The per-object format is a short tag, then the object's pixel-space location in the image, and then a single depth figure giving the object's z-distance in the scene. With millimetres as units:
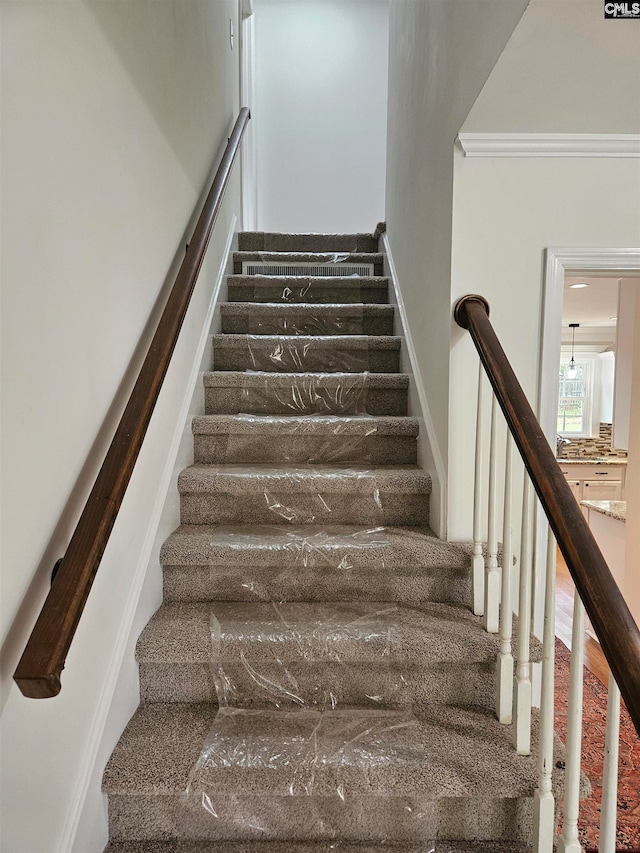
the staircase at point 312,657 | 1222
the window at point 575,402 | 7680
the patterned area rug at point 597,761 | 1854
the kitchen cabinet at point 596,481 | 6727
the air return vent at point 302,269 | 3273
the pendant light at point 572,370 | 7641
